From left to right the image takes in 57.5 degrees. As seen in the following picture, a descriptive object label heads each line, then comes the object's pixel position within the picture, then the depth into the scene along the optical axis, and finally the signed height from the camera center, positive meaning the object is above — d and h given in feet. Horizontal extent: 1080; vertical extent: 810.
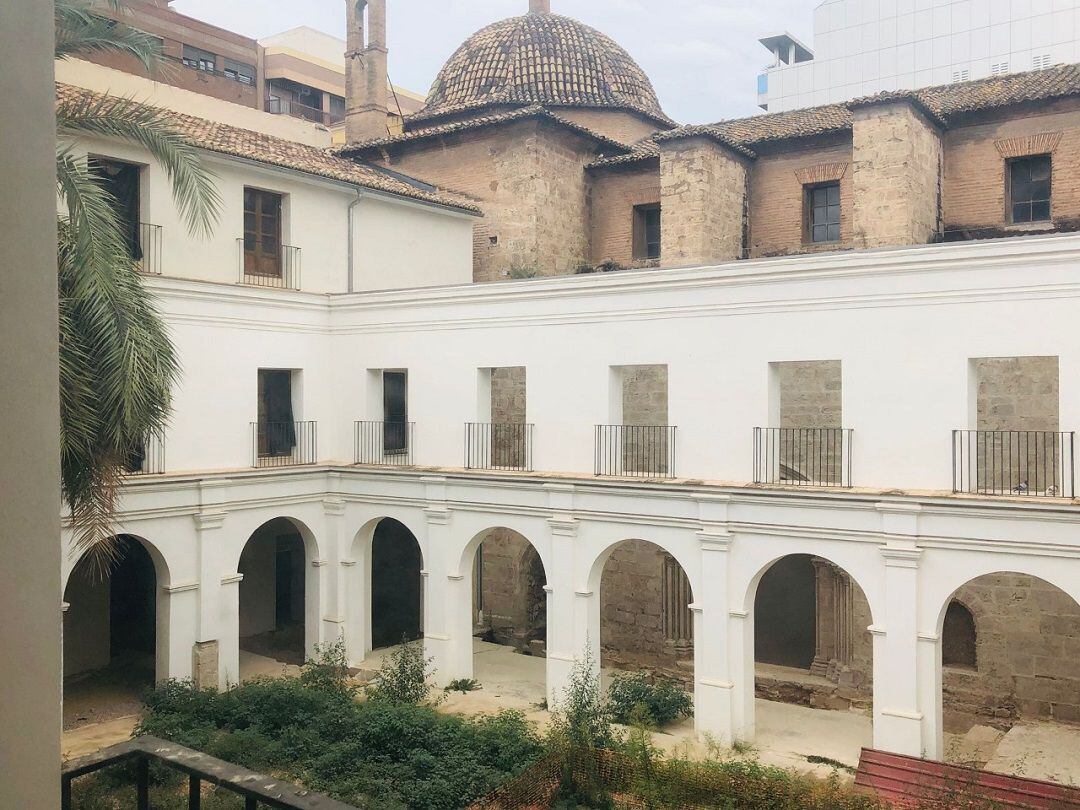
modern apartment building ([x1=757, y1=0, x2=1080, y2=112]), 131.95 +51.58
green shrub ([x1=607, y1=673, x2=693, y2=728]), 48.60 -14.71
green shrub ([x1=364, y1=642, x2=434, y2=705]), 49.80 -14.24
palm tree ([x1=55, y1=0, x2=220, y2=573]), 33.06 +2.38
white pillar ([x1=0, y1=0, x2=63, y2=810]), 9.02 -0.19
